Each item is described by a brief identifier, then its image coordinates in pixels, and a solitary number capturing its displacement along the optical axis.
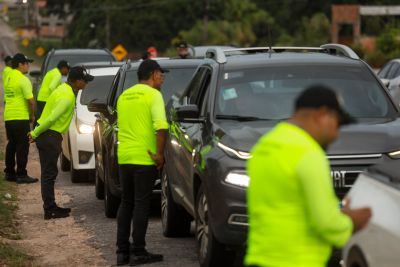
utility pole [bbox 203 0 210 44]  99.75
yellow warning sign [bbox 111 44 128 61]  51.66
